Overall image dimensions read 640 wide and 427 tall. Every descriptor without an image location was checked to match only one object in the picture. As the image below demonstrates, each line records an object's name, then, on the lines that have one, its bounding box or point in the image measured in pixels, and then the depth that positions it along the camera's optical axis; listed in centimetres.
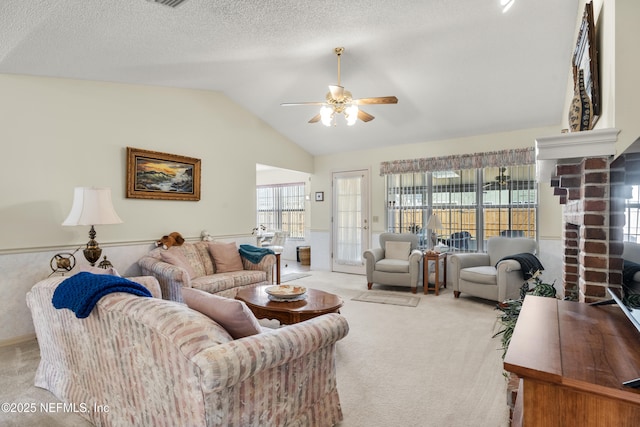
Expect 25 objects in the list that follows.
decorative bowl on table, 297
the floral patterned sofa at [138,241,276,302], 365
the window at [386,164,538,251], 497
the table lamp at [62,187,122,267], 317
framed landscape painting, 405
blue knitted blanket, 164
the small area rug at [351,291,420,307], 450
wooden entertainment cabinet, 97
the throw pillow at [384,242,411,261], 543
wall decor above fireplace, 190
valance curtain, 487
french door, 645
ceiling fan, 337
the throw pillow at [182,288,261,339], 153
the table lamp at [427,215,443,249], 520
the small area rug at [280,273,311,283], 612
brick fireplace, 166
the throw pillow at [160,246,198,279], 391
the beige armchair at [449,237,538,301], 415
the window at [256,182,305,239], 900
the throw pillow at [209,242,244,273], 444
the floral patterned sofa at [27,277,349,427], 127
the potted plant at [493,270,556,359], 222
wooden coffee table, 269
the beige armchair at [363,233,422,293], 501
